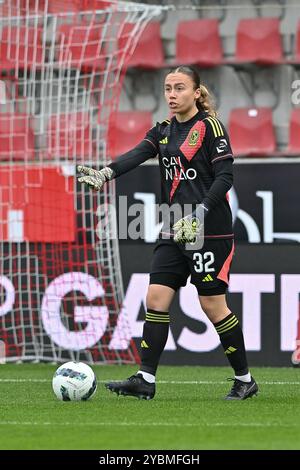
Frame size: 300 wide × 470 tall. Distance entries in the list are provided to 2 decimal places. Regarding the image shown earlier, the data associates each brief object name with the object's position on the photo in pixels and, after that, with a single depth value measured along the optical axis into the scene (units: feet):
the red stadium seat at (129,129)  43.62
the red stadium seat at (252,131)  42.91
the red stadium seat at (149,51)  45.09
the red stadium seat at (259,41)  44.27
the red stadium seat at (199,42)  45.14
